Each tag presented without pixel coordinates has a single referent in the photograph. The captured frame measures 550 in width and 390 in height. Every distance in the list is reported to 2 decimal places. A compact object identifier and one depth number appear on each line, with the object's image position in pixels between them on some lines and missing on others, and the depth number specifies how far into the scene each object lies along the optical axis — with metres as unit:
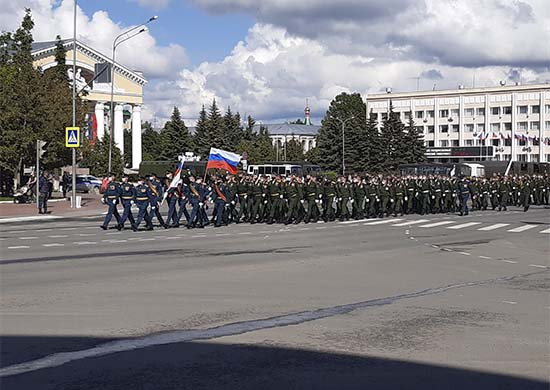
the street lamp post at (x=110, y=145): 55.88
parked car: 67.81
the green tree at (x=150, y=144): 131.56
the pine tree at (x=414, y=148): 94.75
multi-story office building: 111.50
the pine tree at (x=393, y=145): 94.56
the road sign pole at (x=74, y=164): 40.52
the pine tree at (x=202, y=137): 100.42
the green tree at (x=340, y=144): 93.69
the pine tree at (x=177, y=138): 99.25
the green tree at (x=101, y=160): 76.06
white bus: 71.94
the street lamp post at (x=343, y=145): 90.92
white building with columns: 92.38
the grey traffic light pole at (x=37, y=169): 36.17
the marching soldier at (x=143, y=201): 25.86
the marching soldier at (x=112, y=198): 25.45
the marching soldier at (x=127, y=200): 25.72
